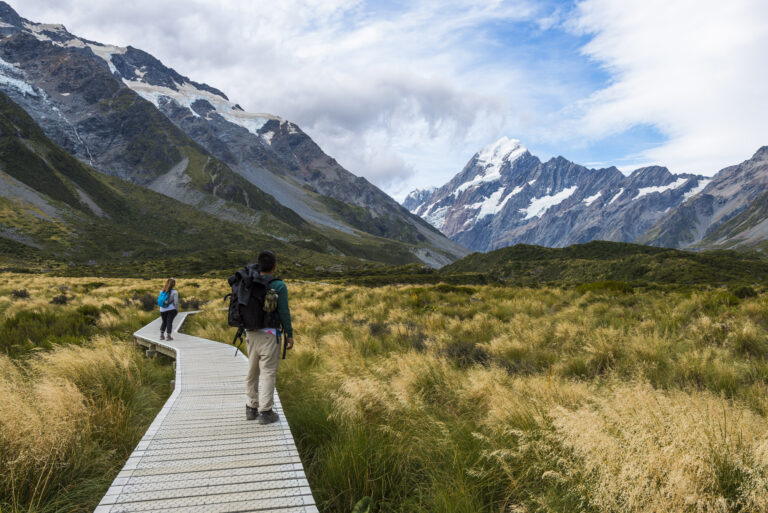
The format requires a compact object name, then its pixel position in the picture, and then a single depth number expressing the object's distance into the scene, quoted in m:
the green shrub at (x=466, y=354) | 8.52
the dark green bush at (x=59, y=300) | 19.98
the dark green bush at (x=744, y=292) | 16.40
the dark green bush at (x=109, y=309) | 16.90
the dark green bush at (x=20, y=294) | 22.20
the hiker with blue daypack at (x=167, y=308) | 12.56
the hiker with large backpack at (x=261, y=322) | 5.73
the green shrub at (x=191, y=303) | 23.58
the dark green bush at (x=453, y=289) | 24.22
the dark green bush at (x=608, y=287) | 19.92
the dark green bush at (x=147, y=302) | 21.27
